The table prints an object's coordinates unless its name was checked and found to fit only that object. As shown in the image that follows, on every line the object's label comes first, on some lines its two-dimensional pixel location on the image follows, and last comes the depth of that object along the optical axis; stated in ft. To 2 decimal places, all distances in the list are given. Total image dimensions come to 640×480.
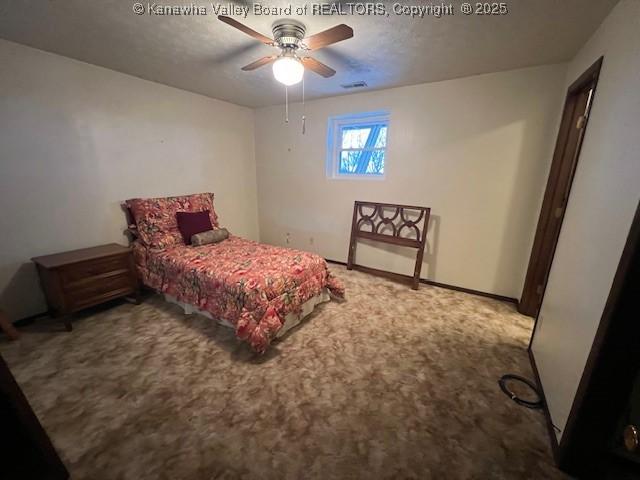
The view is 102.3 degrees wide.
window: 11.25
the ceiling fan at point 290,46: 5.41
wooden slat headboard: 10.36
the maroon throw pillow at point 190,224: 9.89
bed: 6.61
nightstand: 7.13
